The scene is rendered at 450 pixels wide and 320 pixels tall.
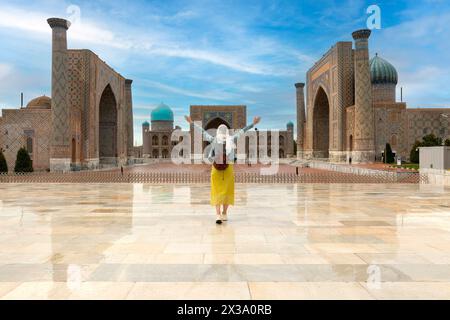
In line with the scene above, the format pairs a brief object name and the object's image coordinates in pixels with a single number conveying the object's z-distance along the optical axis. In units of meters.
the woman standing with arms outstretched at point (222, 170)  5.57
